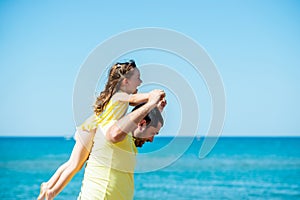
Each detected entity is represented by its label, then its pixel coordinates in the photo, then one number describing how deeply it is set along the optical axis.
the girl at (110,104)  3.44
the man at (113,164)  3.41
